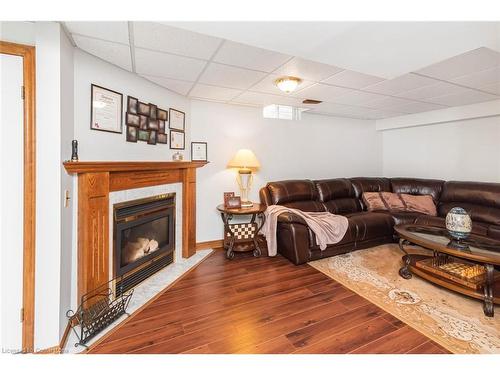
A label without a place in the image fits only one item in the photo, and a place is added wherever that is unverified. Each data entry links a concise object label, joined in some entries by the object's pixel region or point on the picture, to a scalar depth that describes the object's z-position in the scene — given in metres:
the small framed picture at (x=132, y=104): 2.26
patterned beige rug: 1.62
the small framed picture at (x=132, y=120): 2.26
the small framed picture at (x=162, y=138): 2.70
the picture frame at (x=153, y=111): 2.53
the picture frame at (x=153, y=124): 2.55
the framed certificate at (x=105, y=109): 1.93
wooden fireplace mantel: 1.73
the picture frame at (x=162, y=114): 2.68
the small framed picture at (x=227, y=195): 3.27
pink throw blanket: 2.91
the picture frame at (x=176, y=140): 2.94
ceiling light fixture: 2.45
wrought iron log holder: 1.61
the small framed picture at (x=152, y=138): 2.56
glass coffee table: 1.92
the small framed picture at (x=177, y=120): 2.91
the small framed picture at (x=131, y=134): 2.28
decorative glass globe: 2.18
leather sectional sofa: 2.90
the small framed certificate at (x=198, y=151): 3.32
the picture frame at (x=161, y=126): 2.70
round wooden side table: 3.05
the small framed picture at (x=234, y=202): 3.17
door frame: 1.39
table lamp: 3.22
